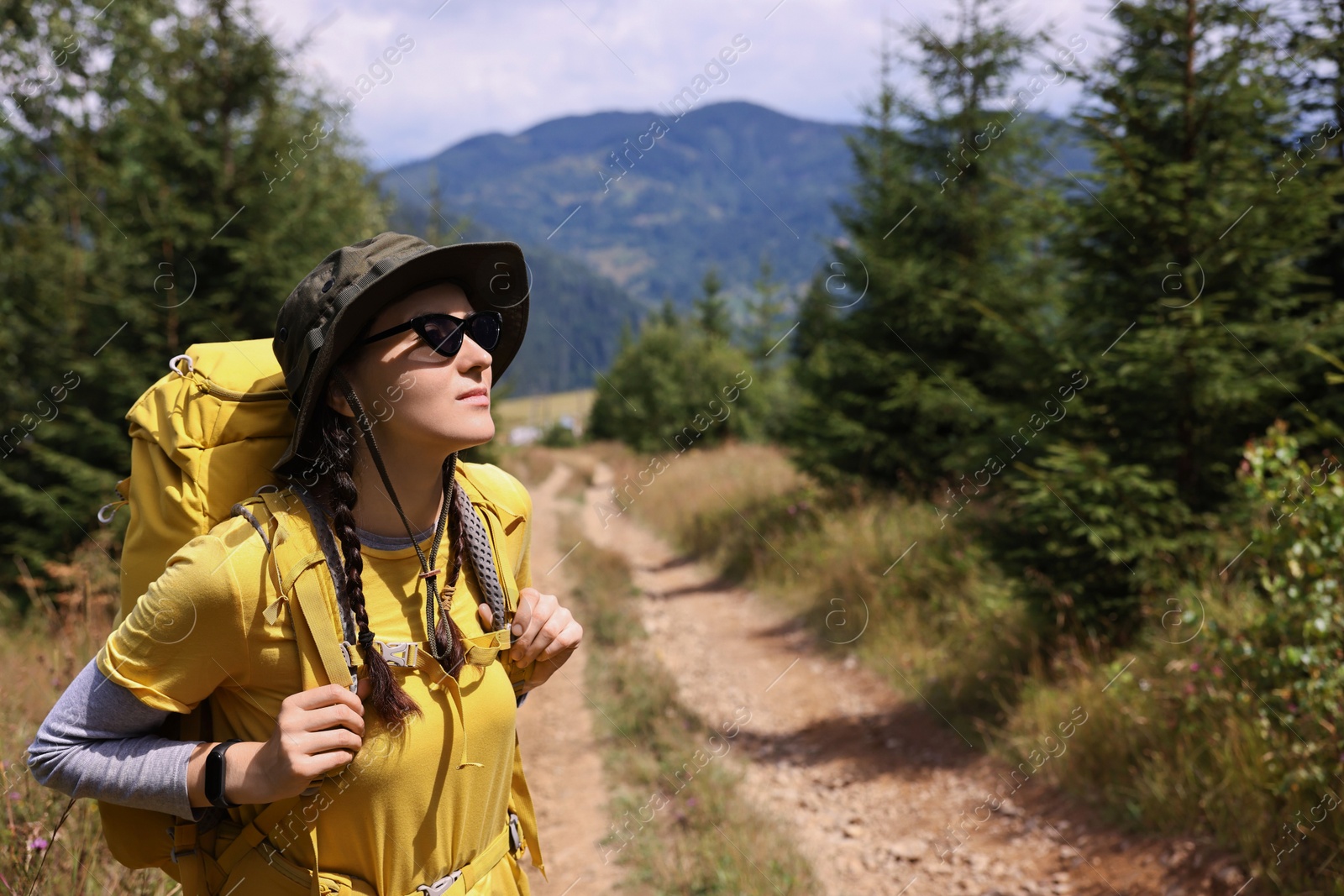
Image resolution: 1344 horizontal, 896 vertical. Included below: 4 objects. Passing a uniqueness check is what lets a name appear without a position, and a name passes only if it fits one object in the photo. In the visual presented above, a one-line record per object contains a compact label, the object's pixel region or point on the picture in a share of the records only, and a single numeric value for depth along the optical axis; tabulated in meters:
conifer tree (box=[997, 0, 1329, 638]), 5.45
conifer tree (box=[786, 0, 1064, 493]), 10.19
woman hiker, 1.48
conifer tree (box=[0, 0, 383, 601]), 8.05
